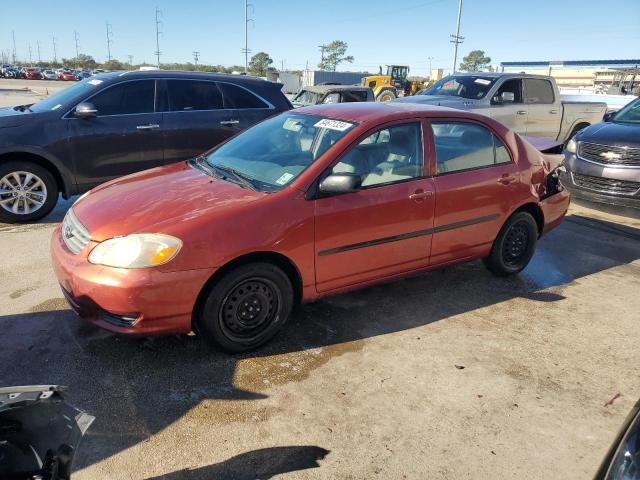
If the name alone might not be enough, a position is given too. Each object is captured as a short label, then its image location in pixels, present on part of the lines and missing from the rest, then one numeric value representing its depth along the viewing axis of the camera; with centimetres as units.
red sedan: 306
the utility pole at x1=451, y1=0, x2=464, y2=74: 4251
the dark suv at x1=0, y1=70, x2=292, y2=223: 586
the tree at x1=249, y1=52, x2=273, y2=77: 10008
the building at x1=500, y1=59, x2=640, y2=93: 4142
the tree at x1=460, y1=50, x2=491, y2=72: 9906
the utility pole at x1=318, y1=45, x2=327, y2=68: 9431
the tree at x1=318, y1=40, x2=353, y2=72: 9394
